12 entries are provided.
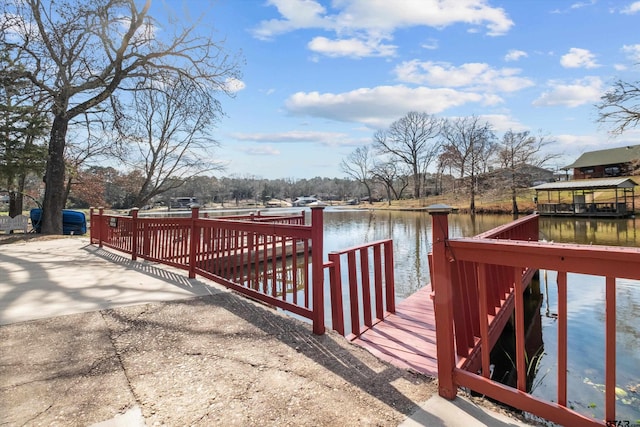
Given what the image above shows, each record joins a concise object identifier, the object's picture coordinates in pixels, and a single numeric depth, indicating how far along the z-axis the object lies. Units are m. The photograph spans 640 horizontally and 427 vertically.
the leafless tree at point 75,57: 9.67
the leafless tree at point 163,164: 19.97
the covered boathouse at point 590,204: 21.70
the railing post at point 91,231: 9.07
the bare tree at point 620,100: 16.94
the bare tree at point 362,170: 60.91
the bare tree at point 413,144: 48.59
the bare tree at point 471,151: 34.22
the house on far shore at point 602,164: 36.16
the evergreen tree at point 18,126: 9.38
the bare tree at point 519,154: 30.14
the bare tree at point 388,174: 53.44
